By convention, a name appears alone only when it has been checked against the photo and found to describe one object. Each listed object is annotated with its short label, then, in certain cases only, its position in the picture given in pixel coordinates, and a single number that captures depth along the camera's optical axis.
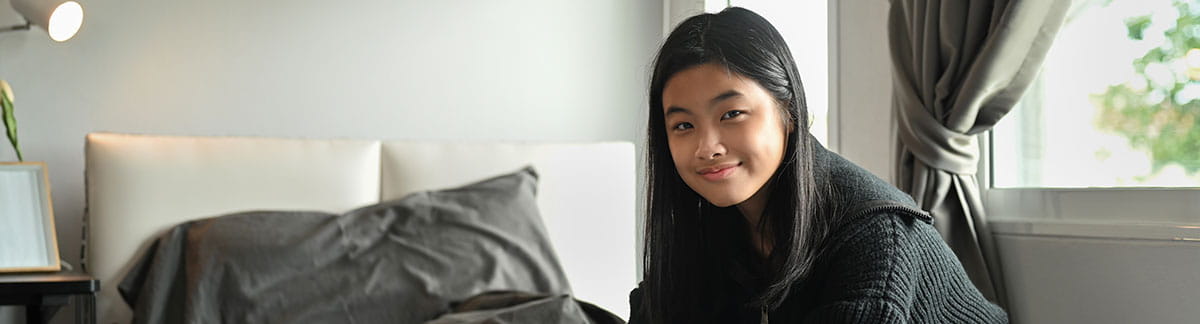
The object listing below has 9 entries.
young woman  1.15
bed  2.40
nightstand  2.10
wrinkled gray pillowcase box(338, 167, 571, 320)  2.31
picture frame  2.29
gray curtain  1.67
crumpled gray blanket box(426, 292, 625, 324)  1.94
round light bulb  2.29
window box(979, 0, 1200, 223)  1.51
